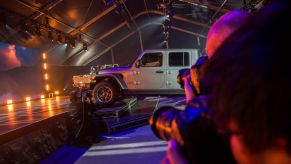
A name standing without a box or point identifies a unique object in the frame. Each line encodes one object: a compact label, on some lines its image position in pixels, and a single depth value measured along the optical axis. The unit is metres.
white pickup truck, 6.77
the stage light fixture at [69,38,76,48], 10.33
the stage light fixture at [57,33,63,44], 9.38
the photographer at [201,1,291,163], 0.39
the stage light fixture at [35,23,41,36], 7.96
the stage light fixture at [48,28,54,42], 8.70
